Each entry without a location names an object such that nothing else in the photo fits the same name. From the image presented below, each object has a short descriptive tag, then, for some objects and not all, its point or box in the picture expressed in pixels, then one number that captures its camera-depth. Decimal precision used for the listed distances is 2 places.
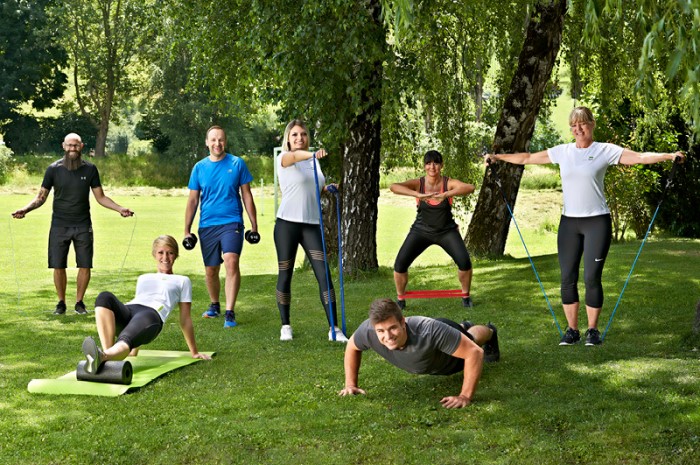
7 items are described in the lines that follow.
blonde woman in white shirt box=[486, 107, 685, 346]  7.42
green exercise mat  6.43
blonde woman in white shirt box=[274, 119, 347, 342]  8.28
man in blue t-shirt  9.04
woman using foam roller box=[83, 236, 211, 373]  6.73
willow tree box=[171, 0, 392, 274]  11.33
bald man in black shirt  10.02
